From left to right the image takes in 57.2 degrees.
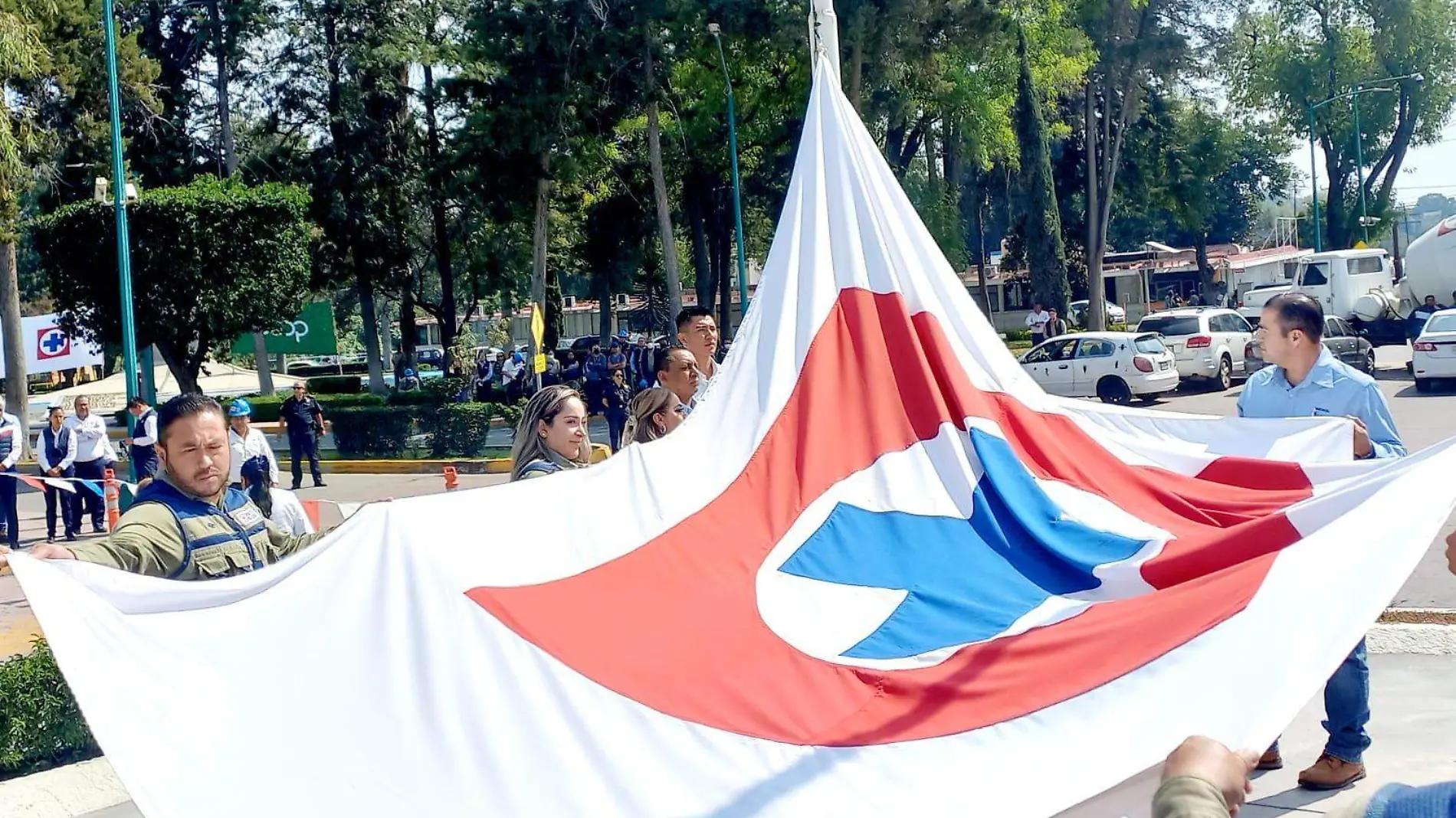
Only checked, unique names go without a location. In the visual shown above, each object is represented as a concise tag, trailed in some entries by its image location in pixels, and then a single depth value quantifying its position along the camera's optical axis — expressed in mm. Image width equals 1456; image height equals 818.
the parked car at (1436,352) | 22547
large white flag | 3699
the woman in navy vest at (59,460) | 16719
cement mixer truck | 34738
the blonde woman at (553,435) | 5246
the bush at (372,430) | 25219
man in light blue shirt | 5418
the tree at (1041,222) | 43750
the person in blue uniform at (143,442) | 17000
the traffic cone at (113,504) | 17078
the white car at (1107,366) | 24609
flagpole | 7368
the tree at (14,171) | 21812
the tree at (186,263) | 27344
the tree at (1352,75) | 52562
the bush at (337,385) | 50438
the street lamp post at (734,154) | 29641
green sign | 53531
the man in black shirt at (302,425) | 21469
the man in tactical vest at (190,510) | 4047
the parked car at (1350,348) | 26375
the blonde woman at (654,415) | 6148
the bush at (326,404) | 31781
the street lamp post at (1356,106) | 50031
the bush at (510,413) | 24891
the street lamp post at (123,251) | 20198
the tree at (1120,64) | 41219
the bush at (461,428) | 24359
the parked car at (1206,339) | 26766
